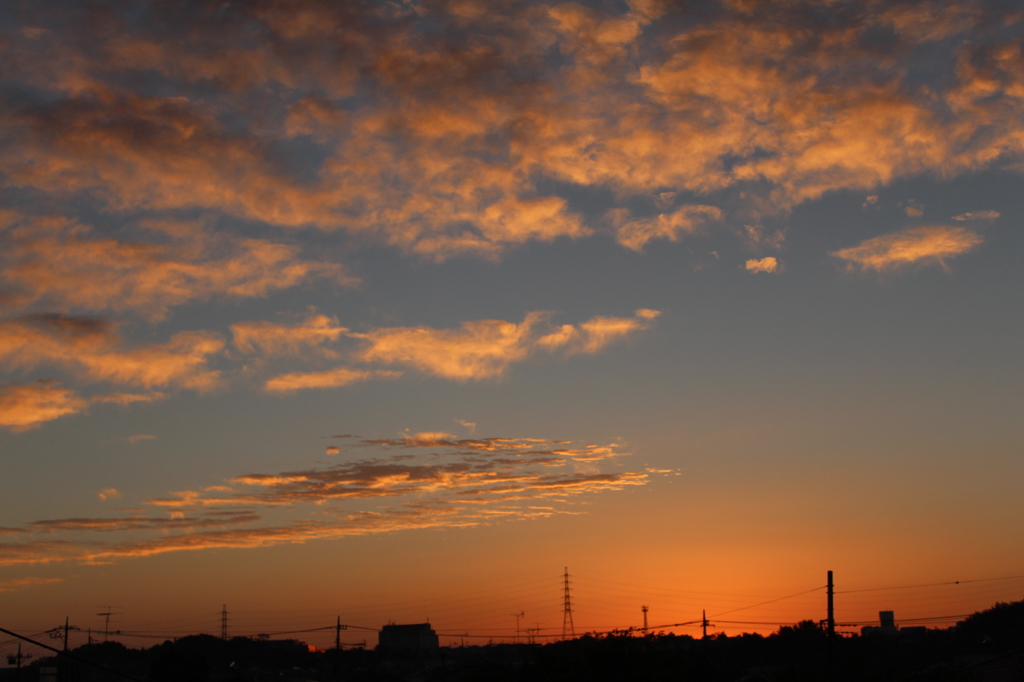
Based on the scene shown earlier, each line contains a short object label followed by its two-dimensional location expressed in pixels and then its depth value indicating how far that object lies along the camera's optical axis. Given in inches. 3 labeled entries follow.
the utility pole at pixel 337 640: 3821.4
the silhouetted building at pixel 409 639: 7682.1
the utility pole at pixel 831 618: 2074.3
